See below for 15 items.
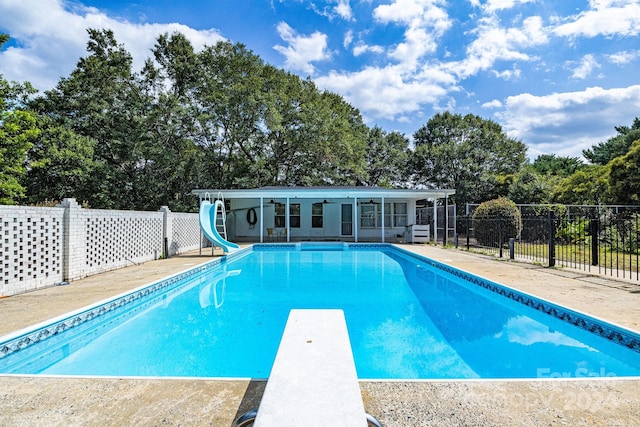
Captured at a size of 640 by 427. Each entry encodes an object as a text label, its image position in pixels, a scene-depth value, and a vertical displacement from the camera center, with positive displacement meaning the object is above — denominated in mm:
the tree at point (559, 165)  32628 +5545
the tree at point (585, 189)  16672 +1534
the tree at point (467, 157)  24062 +4723
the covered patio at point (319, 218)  17094 -52
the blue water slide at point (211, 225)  10607 -269
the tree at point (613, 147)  24641 +6203
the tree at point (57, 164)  16797 +2668
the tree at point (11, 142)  13617 +3043
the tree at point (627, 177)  13844 +1748
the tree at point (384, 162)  27391 +4516
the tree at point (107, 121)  18750 +5439
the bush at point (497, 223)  12883 -174
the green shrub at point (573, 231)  12555 -518
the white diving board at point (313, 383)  1396 -828
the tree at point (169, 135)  19781 +4969
